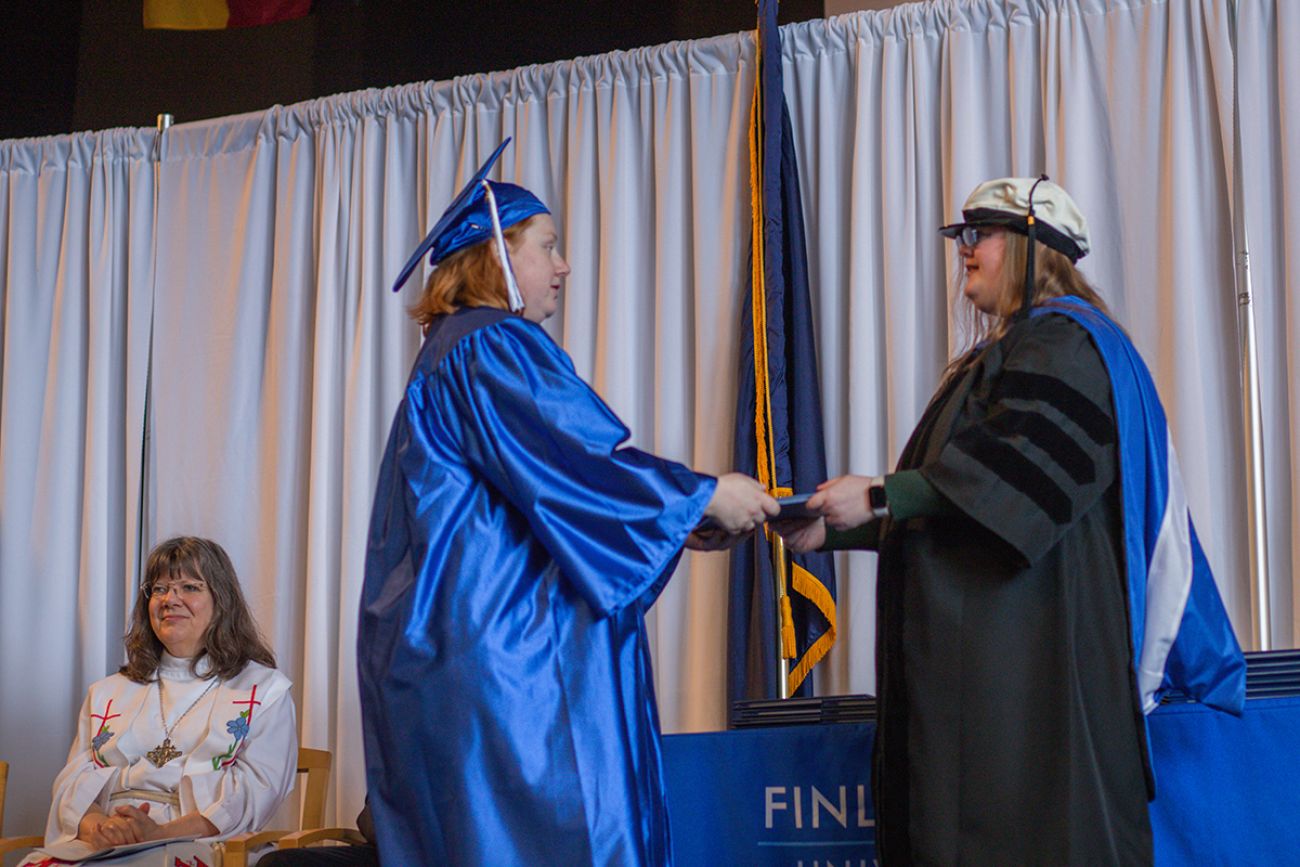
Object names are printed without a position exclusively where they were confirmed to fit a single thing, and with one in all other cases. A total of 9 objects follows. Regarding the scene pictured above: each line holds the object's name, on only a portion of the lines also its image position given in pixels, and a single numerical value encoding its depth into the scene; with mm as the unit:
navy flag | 3877
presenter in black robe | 2463
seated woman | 3758
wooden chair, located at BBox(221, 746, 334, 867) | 4031
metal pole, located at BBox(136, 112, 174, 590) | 4875
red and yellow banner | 4988
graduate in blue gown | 2396
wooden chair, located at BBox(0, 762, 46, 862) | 3781
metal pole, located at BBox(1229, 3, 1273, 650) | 3609
